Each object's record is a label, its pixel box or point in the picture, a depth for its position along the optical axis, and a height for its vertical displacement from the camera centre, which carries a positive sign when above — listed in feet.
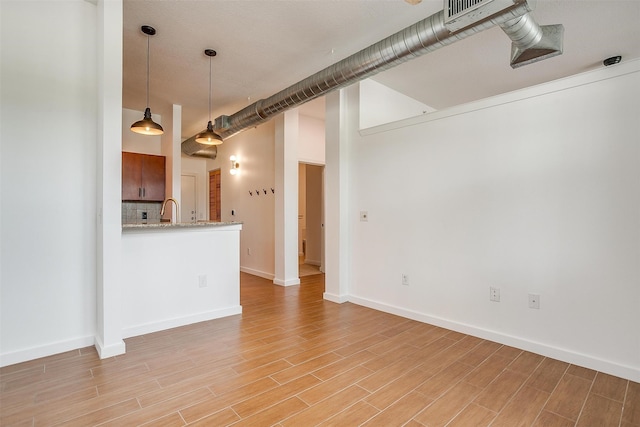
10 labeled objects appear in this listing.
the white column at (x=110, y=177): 8.34 +1.08
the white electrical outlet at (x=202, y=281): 11.30 -2.25
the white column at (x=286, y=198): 16.98 +1.00
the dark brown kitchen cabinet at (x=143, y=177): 17.12 +2.24
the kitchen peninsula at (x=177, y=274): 9.84 -1.93
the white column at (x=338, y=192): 13.83 +1.07
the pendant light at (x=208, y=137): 12.92 +3.25
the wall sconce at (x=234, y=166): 21.96 +3.53
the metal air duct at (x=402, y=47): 6.98 +4.70
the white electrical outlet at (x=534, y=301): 8.74 -2.37
